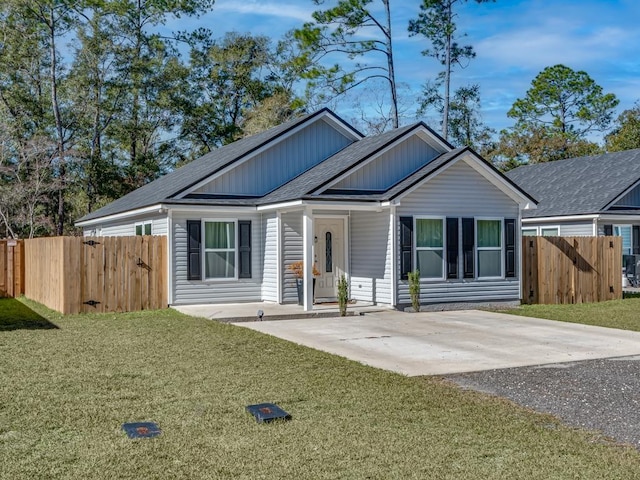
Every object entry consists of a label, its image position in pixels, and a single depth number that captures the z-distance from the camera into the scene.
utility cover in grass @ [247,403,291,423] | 6.41
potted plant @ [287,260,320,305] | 17.16
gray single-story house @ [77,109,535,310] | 16.53
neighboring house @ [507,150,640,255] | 23.70
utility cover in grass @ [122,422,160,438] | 5.93
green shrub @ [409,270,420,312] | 16.14
